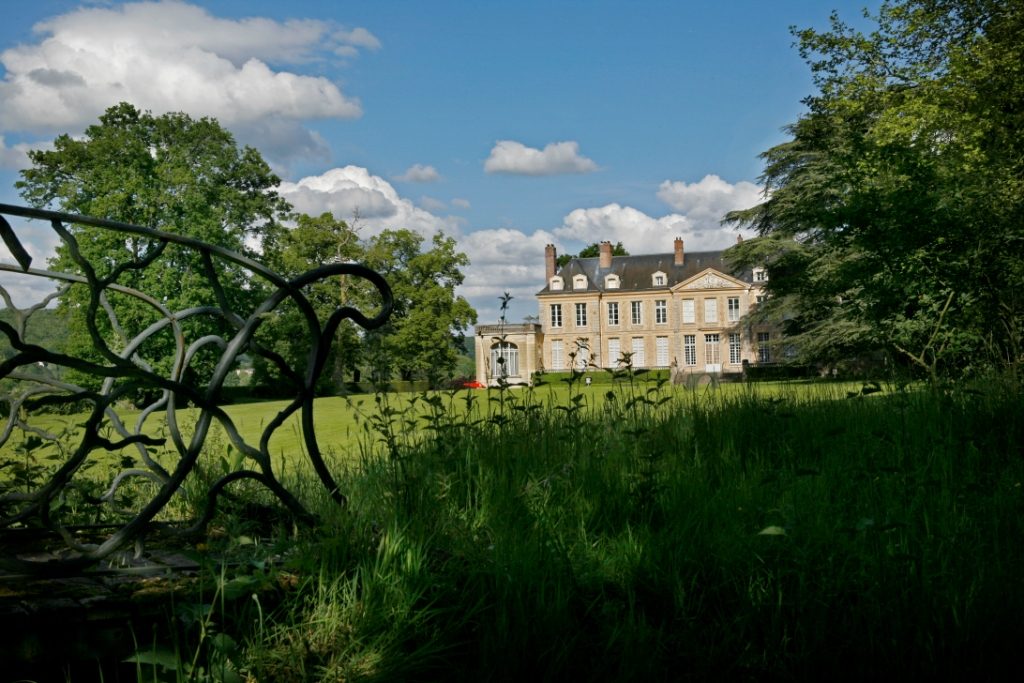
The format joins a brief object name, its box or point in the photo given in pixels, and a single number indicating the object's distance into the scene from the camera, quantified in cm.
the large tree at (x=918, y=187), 841
